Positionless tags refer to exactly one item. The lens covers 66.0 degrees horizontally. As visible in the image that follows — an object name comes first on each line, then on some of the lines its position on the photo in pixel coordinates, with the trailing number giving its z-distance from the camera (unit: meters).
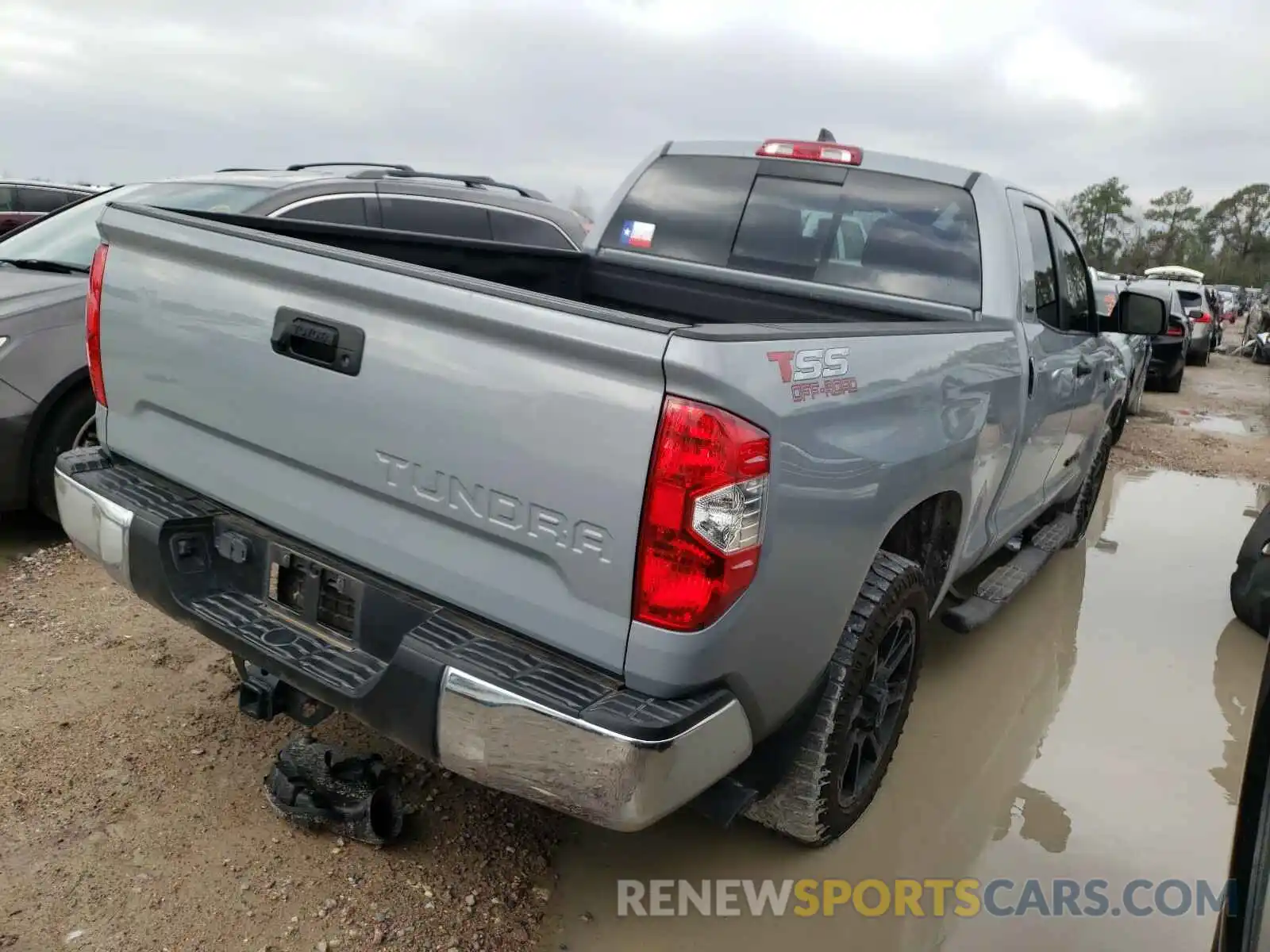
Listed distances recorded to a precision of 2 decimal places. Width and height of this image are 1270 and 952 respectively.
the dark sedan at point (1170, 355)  13.69
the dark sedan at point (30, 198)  12.41
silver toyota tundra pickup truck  1.94
